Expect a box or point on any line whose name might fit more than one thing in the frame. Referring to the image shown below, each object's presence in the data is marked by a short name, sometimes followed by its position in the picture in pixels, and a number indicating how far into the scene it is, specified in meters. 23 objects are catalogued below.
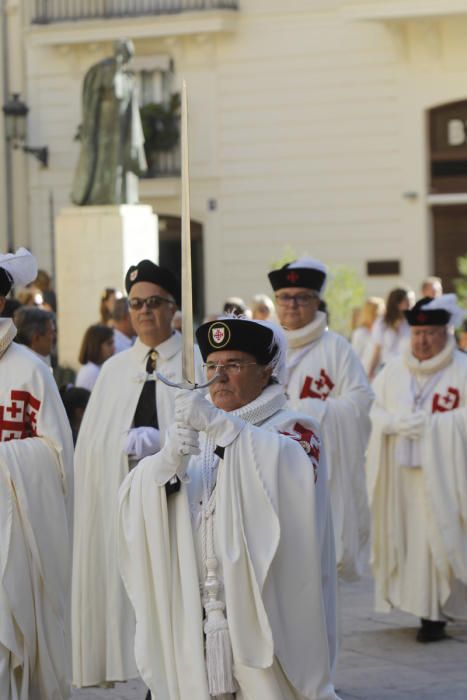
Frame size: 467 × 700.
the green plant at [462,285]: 24.88
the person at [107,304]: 15.42
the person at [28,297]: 13.56
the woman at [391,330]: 16.33
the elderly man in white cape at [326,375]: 9.59
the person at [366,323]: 18.19
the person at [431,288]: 17.19
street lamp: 24.83
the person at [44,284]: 17.94
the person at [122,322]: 13.56
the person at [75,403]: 10.14
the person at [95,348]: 11.95
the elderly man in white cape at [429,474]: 10.23
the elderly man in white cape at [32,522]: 6.93
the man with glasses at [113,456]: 8.30
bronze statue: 19.94
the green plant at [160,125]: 30.70
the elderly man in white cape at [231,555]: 5.46
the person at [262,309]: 16.31
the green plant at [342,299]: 24.62
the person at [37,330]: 9.31
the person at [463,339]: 17.78
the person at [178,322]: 11.71
